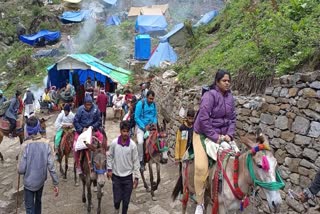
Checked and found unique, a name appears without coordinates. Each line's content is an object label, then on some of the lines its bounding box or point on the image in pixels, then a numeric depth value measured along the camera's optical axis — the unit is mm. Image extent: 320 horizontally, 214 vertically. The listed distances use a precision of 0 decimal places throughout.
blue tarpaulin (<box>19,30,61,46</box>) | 37469
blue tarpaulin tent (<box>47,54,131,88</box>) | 21484
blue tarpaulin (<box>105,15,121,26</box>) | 40656
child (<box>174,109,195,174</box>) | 7710
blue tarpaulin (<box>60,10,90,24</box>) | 43219
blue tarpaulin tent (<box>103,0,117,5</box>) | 47919
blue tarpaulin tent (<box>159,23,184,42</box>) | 28581
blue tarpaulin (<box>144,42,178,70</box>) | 24906
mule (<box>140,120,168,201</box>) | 8786
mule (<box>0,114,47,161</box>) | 11336
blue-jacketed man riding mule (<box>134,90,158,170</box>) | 8844
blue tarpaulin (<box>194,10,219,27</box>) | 29402
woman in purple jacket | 5633
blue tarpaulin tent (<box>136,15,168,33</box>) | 36603
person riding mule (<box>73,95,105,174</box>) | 8359
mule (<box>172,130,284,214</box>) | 4504
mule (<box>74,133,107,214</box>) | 7359
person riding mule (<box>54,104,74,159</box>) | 10141
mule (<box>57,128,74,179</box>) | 9977
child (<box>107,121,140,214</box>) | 6867
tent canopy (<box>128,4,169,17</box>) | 40875
